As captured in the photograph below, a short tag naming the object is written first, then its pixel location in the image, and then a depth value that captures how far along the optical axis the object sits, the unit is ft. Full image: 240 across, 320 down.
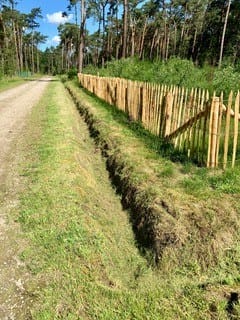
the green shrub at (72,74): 101.45
